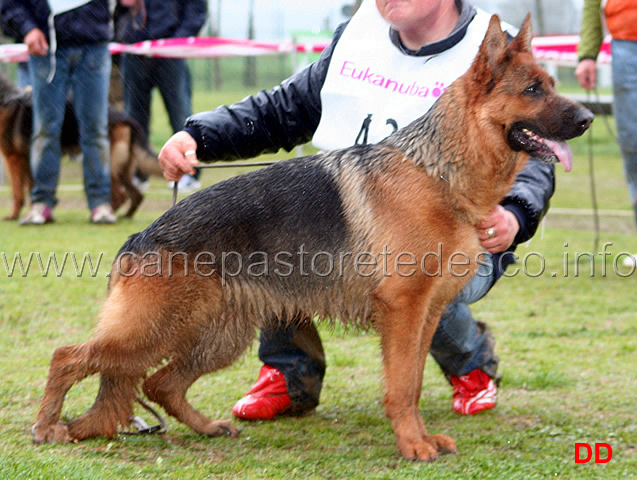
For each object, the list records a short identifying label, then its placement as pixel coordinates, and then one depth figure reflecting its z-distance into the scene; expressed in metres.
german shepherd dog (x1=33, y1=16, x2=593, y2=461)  2.94
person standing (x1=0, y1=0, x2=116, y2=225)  7.64
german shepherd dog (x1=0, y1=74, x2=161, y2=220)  8.46
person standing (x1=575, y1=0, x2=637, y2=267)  5.54
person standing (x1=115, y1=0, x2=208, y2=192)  9.78
